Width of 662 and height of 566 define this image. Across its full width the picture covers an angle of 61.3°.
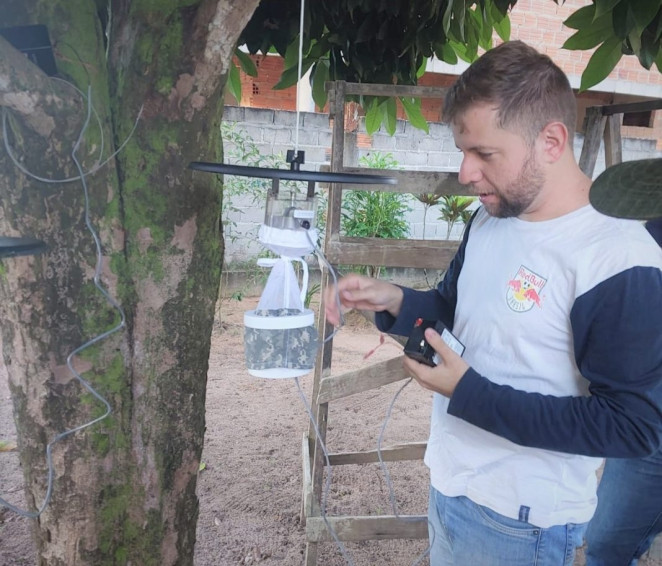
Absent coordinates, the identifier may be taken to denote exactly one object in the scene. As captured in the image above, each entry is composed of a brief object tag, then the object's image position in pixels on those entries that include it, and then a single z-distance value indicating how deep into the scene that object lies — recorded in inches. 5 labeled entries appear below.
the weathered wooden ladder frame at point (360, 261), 69.5
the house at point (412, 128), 213.0
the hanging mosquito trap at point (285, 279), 35.1
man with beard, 36.5
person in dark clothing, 65.4
